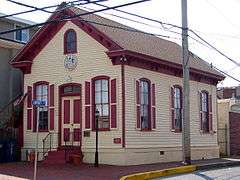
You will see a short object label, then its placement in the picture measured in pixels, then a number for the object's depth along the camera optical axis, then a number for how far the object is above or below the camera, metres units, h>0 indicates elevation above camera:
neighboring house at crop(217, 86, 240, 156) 35.62 +0.65
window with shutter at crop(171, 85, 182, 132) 28.33 +1.68
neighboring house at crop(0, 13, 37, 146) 28.55 +3.10
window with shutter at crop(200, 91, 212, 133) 31.45 +1.62
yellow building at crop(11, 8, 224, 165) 24.56 +2.34
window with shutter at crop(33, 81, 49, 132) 27.15 +2.10
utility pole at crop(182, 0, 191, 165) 23.27 +1.77
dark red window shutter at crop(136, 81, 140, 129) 25.10 +1.68
